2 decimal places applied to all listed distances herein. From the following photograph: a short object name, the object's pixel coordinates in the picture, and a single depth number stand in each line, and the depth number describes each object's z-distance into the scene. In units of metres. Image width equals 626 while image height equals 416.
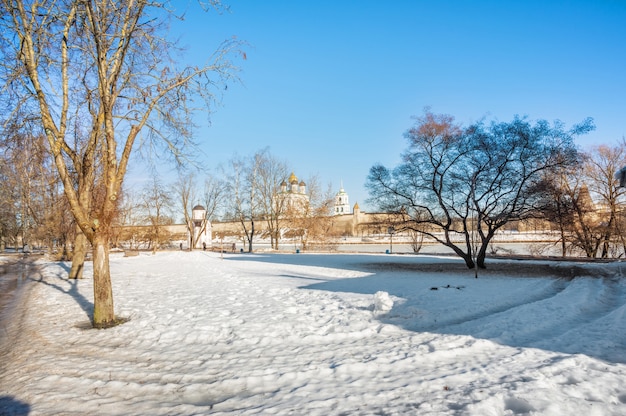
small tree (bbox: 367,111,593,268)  15.80
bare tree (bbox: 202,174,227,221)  43.59
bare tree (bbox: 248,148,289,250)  38.50
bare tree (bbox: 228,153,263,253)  38.78
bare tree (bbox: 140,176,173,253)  37.88
